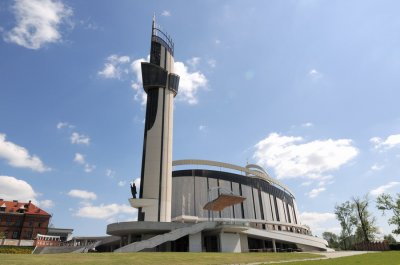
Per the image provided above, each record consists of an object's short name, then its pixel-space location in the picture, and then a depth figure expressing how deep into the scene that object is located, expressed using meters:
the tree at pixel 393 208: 57.12
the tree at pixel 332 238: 116.79
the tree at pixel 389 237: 106.56
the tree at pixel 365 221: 67.25
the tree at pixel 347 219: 72.41
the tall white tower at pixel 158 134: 48.53
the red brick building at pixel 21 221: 71.25
